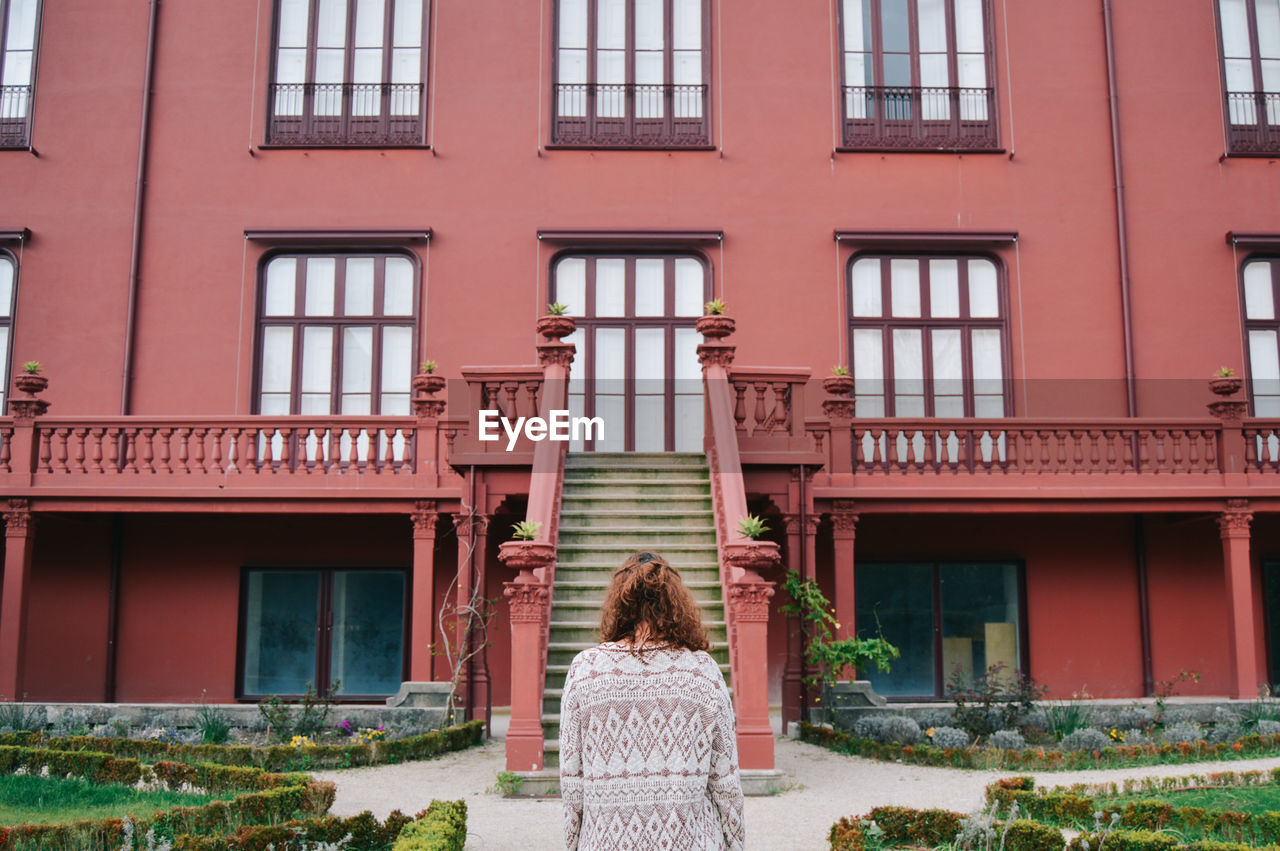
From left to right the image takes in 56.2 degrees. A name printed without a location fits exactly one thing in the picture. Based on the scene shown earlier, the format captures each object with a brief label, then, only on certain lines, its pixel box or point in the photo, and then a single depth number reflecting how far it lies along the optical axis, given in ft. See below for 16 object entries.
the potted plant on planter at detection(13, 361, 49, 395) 45.29
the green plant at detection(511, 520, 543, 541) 32.55
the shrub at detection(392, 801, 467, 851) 20.10
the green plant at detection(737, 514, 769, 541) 32.35
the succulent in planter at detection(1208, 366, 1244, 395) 46.65
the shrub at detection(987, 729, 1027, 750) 35.06
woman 13.08
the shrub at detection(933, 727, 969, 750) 35.32
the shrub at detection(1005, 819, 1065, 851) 21.97
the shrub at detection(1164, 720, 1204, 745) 36.32
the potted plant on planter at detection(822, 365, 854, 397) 45.96
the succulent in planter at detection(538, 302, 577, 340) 40.60
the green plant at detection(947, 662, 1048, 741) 38.37
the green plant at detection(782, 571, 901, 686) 38.83
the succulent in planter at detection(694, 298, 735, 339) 40.73
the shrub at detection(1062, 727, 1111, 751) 34.76
